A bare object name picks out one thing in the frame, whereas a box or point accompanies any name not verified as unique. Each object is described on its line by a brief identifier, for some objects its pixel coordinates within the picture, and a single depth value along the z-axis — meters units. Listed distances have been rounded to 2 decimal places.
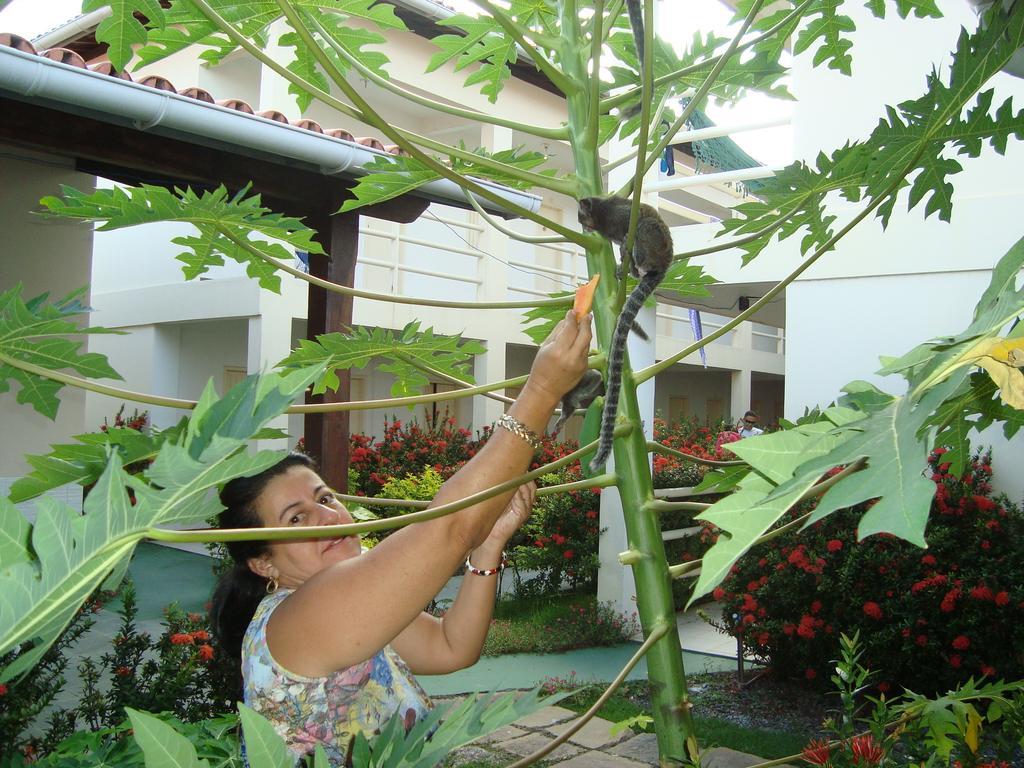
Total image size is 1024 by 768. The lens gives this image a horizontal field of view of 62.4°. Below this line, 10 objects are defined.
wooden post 4.73
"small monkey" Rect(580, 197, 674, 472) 1.15
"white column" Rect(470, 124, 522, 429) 11.05
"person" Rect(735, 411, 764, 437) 8.70
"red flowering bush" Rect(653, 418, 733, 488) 7.68
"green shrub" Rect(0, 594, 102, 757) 2.75
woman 1.23
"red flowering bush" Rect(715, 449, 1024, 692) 4.14
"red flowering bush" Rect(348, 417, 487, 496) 8.73
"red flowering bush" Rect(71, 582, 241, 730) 3.14
